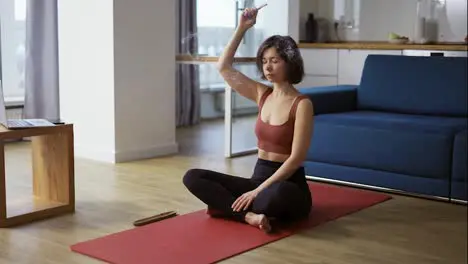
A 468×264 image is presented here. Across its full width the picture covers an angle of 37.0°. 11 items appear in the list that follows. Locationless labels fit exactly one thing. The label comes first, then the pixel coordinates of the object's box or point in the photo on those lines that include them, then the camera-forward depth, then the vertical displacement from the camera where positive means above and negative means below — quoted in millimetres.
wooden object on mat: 2889 -660
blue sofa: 3287 -317
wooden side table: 2914 -530
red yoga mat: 2447 -671
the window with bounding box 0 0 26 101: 5004 +103
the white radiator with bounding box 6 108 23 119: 5051 -380
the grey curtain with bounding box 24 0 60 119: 4961 -3
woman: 2787 -384
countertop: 5324 +140
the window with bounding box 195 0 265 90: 4938 +239
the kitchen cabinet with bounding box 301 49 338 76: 6117 +12
